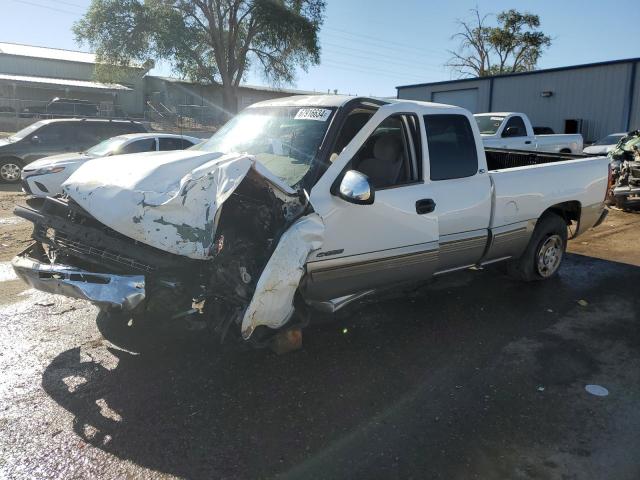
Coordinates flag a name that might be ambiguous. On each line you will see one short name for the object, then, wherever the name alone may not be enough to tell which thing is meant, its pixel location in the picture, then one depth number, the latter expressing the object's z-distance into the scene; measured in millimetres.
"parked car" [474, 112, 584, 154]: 13227
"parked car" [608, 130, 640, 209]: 11406
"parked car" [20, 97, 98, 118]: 30156
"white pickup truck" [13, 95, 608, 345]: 3461
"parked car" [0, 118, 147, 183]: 13703
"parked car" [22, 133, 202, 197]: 9188
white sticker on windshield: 4402
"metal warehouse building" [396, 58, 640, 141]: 21719
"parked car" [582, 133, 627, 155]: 17875
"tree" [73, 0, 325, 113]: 35656
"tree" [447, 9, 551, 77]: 46938
